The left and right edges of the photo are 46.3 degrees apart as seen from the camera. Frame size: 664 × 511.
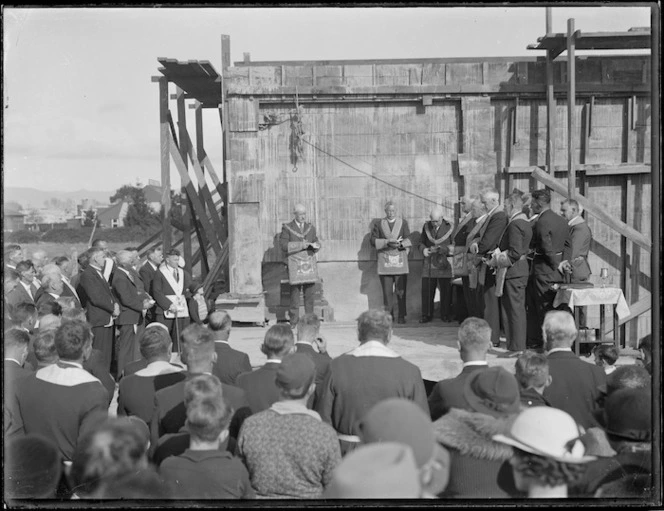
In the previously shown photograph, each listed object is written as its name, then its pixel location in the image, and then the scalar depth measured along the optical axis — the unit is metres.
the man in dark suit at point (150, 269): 9.90
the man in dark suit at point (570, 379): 4.96
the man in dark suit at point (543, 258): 8.73
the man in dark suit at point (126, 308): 9.20
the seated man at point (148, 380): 5.14
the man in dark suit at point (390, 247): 11.44
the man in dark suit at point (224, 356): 5.93
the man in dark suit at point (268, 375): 5.05
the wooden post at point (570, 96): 10.11
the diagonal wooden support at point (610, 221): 9.97
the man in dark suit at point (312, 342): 5.62
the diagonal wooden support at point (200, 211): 13.51
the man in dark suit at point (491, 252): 8.90
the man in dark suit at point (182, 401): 4.72
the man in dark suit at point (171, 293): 9.58
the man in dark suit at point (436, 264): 11.36
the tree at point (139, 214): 35.72
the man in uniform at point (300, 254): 11.27
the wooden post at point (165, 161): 12.77
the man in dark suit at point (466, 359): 4.61
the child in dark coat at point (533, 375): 4.61
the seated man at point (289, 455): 3.82
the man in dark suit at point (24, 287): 8.45
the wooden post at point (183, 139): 14.31
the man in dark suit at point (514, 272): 8.59
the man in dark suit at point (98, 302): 9.02
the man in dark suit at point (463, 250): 10.21
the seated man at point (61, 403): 4.68
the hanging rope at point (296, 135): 11.74
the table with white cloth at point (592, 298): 8.49
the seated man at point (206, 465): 3.73
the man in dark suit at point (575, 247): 8.95
